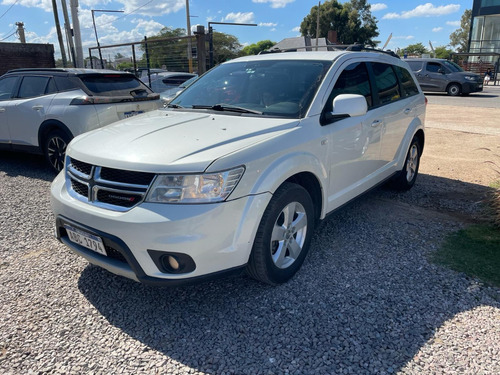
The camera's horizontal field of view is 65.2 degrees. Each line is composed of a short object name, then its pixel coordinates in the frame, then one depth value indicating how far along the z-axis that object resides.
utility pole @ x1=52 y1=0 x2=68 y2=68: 22.00
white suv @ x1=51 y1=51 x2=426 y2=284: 2.44
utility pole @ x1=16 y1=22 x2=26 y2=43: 31.35
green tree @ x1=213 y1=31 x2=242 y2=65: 54.11
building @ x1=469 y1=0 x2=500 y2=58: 36.78
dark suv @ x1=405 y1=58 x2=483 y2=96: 19.88
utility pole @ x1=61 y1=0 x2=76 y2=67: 18.74
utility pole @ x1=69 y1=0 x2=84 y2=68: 14.66
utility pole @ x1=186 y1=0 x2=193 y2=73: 12.36
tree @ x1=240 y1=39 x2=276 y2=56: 80.90
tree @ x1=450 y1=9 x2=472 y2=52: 76.25
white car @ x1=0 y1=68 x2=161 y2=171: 5.84
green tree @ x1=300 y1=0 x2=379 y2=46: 61.84
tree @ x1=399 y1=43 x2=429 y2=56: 82.97
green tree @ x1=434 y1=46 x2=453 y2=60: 75.62
